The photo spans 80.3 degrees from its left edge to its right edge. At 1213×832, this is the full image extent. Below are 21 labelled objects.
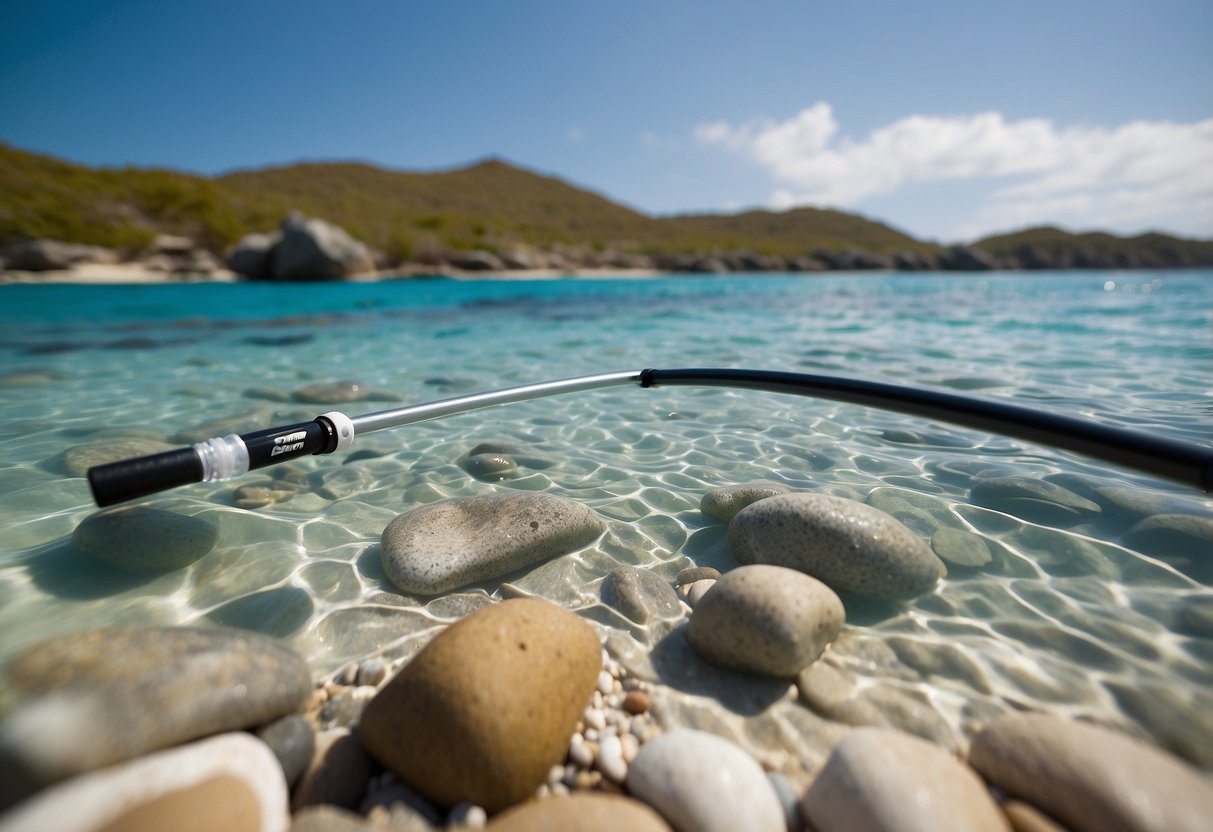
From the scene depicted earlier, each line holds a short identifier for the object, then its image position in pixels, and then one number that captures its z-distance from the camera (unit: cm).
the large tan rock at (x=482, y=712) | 28
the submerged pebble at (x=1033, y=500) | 49
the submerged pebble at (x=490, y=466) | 60
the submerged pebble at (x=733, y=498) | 50
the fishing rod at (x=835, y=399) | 31
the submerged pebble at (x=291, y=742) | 29
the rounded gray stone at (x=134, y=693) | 27
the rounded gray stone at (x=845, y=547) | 40
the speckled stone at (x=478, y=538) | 43
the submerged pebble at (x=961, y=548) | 44
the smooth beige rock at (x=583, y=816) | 26
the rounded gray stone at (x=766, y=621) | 34
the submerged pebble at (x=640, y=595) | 40
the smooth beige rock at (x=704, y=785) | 27
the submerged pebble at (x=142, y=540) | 44
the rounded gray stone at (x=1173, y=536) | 43
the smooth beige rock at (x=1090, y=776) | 26
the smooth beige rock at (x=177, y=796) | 24
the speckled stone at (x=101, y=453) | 59
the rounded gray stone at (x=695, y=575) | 43
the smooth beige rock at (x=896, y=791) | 26
